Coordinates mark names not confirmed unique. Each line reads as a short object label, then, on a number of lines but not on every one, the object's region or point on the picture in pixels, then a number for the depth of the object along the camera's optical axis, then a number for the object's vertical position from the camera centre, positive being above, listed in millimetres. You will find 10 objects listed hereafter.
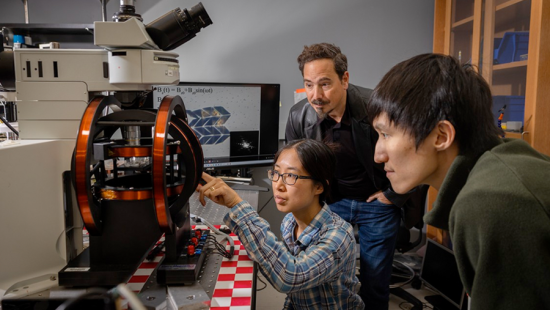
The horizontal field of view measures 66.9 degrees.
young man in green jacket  626 -86
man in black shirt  1927 -211
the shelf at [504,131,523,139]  2230 -59
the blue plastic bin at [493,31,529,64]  2229 +429
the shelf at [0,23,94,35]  2557 +598
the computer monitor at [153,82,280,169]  2787 +33
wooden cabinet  2031 +463
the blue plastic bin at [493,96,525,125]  2246 +93
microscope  983 -28
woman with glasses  1157 -342
